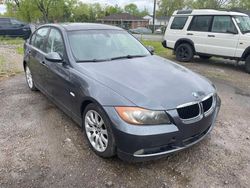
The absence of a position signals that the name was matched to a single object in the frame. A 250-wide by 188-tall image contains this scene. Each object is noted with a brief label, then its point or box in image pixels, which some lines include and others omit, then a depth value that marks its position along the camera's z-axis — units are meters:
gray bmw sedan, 1.99
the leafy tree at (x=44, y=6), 25.64
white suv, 6.12
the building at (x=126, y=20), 44.85
